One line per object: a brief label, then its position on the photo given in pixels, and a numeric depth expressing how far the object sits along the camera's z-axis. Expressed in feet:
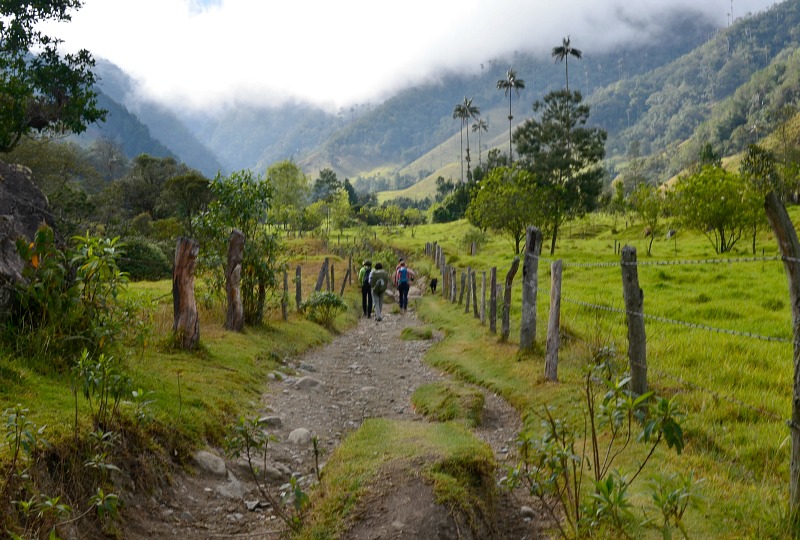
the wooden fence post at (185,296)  36.35
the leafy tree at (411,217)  353.57
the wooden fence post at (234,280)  46.98
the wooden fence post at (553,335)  33.12
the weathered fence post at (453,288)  83.61
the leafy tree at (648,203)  148.25
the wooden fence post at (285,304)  58.80
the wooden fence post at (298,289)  67.92
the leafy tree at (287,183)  289.53
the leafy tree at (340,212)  266.98
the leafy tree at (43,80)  68.49
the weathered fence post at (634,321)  24.77
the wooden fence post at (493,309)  51.72
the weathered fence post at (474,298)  65.31
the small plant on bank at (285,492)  15.25
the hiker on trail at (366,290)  77.94
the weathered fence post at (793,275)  14.58
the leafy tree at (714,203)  112.98
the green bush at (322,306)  64.18
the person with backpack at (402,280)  82.38
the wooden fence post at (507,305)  46.24
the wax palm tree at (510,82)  324.25
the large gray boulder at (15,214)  23.22
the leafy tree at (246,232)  51.57
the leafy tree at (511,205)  149.07
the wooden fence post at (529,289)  39.39
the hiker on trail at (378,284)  74.90
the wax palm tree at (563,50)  259.25
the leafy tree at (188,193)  203.00
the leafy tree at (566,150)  176.76
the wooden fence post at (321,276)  76.73
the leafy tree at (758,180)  112.06
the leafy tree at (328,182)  440.86
